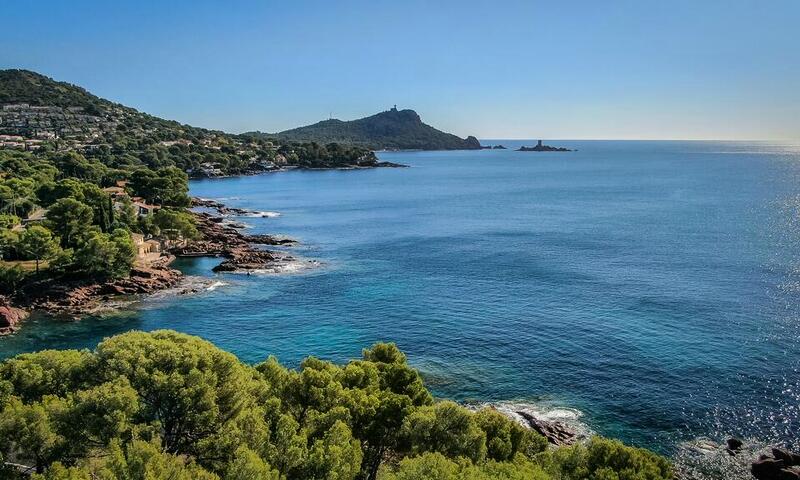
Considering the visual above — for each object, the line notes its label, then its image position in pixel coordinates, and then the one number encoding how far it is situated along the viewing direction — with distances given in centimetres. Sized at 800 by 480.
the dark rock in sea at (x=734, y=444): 3797
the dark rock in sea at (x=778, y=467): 3409
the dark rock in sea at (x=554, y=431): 3838
